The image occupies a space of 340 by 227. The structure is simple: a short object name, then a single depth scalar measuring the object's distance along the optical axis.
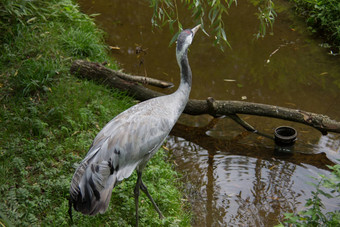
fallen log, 11.80
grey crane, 7.76
